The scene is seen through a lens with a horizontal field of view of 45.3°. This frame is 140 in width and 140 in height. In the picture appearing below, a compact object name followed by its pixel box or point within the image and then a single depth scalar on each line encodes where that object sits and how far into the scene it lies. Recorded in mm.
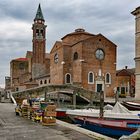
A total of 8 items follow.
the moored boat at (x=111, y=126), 8565
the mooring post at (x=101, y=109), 9125
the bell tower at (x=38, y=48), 40434
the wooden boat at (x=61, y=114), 13912
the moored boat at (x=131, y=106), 11574
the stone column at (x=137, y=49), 18346
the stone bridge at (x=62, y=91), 18383
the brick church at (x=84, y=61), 25488
